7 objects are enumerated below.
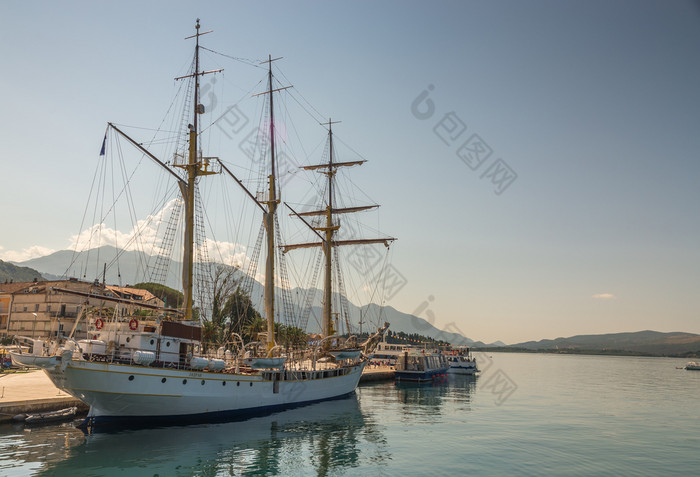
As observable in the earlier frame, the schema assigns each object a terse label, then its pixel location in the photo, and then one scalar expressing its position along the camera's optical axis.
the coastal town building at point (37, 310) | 74.75
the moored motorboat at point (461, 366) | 95.44
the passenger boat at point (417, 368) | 72.00
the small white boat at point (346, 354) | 48.59
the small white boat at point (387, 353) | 108.68
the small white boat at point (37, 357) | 25.34
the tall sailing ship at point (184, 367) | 26.80
